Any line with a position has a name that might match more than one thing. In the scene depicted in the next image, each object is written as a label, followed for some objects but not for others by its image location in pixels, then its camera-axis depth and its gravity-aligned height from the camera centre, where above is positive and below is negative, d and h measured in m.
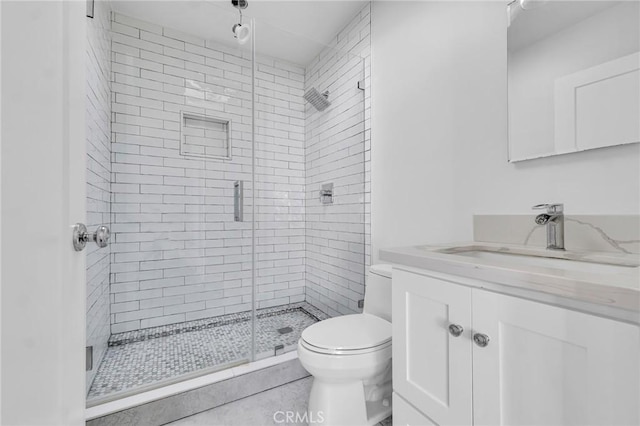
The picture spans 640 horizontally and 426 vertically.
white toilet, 1.20 -0.65
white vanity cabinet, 0.55 -0.35
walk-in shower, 2.06 +0.22
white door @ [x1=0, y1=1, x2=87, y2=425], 0.38 +0.01
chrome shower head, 2.54 +1.03
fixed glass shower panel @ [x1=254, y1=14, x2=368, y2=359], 2.29 +0.26
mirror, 0.96 +0.52
